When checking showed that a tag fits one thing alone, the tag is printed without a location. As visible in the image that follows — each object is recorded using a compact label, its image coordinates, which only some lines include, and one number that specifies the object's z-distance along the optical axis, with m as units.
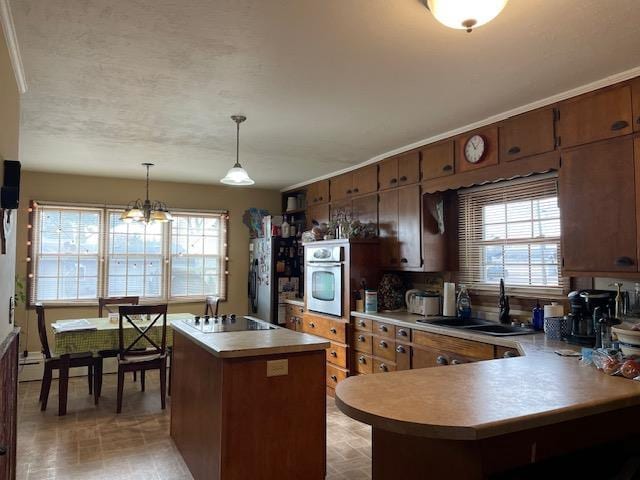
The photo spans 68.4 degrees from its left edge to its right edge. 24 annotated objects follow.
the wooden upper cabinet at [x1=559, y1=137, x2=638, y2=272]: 2.62
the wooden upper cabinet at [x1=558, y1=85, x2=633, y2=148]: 2.67
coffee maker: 2.59
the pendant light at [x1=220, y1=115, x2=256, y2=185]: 3.41
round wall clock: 3.57
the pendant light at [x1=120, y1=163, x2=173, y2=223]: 4.87
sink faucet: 3.63
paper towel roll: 4.02
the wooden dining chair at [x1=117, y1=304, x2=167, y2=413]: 4.18
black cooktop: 3.15
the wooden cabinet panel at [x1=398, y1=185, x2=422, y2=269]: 4.22
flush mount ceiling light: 1.72
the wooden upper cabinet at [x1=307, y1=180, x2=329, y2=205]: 5.78
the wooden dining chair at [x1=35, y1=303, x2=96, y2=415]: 4.09
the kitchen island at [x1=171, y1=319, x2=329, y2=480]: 2.44
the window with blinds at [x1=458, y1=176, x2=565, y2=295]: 3.46
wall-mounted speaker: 2.06
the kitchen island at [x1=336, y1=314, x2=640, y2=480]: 1.39
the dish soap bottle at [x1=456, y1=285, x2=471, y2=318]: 3.94
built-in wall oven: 4.71
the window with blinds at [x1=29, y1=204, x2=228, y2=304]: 5.65
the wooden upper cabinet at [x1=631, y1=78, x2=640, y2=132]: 2.60
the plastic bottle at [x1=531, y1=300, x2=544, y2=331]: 3.32
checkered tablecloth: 4.12
